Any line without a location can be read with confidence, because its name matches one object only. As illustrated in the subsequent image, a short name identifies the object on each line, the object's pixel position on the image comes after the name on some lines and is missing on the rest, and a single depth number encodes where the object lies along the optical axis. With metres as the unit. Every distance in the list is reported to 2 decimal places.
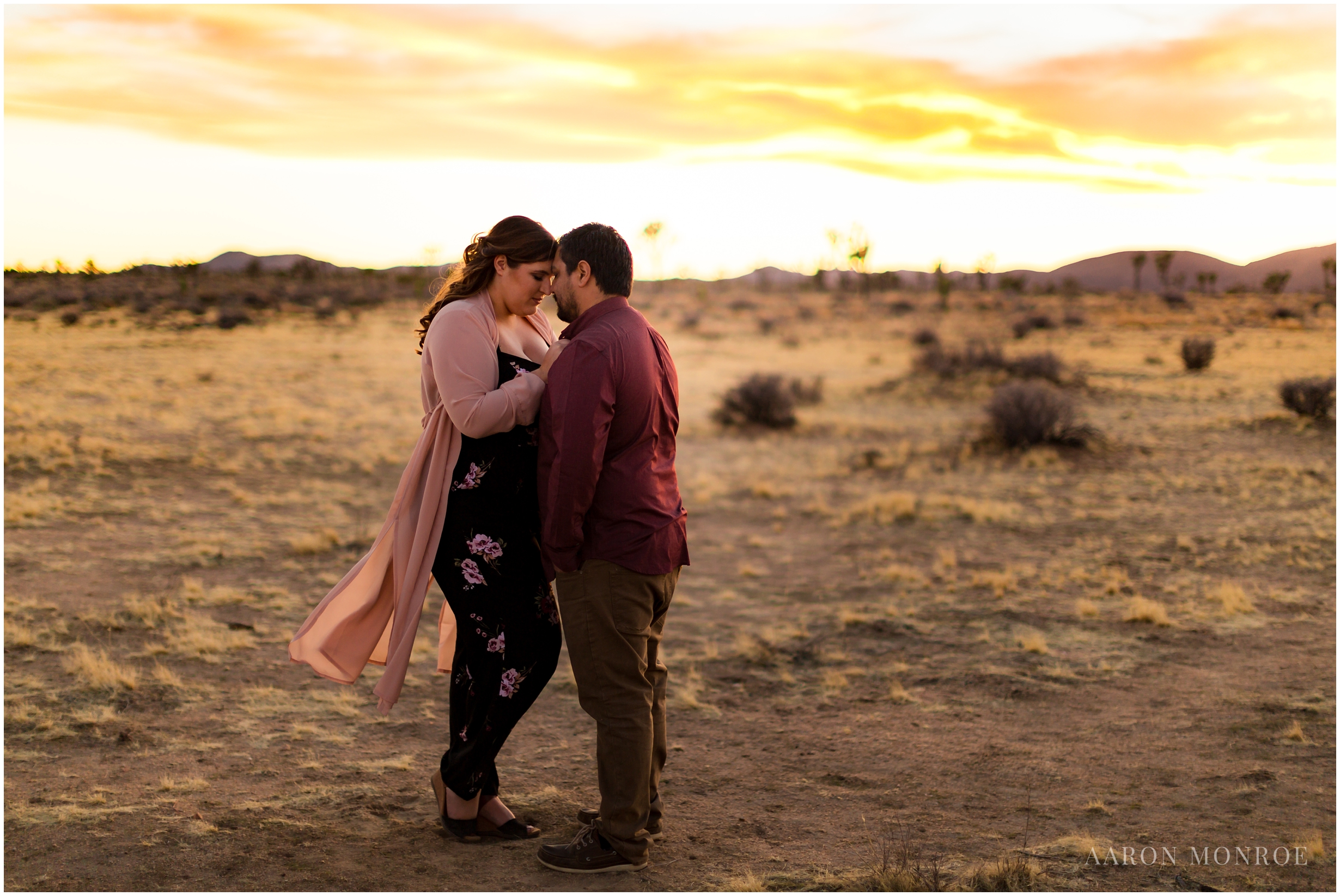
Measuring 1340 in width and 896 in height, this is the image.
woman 3.28
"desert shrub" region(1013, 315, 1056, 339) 32.62
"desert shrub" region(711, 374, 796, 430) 16.08
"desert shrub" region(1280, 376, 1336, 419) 14.32
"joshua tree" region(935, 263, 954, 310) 51.50
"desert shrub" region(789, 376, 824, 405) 18.58
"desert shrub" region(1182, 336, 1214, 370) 20.66
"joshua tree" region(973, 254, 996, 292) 66.44
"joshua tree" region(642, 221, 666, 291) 75.31
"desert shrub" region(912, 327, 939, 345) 29.75
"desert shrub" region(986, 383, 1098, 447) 13.27
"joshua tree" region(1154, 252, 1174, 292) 66.69
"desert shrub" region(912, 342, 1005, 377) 20.80
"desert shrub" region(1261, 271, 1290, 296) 60.00
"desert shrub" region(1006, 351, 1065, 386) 19.09
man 3.04
